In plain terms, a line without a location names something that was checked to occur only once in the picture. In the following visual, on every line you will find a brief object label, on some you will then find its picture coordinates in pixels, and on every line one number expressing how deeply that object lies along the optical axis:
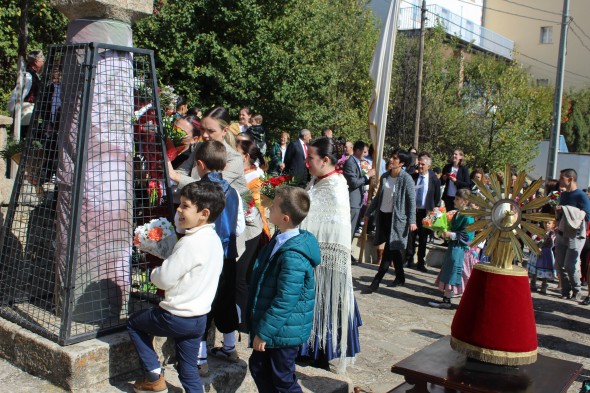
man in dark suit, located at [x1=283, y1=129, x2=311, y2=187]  11.38
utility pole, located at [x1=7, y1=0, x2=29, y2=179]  7.91
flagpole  8.38
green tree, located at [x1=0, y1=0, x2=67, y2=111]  12.57
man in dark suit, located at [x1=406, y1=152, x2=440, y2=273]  10.44
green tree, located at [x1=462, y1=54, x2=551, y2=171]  23.05
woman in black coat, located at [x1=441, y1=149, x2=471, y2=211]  11.60
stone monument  4.04
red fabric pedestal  3.79
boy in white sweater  3.54
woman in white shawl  5.00
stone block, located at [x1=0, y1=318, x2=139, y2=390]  3.66
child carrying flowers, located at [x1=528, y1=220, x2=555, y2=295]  9.72
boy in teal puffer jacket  3.66
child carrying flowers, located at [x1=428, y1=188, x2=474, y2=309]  8.07
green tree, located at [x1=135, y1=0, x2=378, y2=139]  14.91
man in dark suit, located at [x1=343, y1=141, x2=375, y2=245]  9.23
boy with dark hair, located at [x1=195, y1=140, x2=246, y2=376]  4.25
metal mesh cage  3.87
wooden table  3.59
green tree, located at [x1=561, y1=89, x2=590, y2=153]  37.72
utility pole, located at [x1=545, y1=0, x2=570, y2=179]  16.05
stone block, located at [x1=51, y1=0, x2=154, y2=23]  4.02
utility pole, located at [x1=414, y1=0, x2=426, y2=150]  20.94
